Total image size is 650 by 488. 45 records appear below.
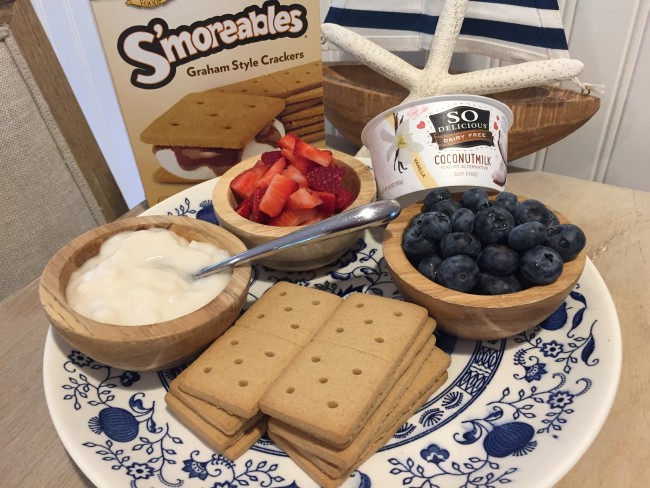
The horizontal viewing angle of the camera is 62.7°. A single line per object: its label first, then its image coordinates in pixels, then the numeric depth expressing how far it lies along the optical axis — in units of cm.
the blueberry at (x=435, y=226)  27
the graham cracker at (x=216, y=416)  22
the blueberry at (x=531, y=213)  27
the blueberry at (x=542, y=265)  25
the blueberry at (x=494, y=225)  26
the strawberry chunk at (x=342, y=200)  32
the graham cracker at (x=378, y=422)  21
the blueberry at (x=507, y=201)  28
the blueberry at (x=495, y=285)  25
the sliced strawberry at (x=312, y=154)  33
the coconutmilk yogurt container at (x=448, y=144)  31
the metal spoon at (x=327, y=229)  28
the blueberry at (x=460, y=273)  25
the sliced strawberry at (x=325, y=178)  32
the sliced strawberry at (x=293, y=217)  31
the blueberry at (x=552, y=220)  27
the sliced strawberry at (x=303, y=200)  31
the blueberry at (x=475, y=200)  28
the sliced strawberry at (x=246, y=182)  33
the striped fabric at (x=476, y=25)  41
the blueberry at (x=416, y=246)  27
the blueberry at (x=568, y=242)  26
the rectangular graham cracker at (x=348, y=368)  21
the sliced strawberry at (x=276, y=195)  31
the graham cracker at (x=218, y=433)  23
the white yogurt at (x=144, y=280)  26
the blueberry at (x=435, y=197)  29
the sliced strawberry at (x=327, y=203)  31
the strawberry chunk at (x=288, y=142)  34
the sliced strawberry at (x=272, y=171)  32
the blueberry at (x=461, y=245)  26
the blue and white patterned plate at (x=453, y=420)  22
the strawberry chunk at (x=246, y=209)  33
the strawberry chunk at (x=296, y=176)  32
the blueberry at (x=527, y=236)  25
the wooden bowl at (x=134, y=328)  24
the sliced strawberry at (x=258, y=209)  32
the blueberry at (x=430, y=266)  27
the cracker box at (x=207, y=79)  34
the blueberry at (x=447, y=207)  28
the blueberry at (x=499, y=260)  25
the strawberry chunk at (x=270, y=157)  34
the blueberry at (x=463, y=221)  27
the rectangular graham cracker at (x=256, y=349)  23
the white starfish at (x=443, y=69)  38
